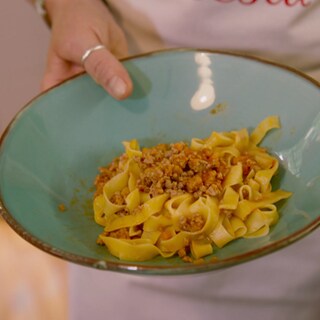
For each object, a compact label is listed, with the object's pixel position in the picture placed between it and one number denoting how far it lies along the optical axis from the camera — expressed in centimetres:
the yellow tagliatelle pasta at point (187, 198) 84
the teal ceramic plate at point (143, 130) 82
